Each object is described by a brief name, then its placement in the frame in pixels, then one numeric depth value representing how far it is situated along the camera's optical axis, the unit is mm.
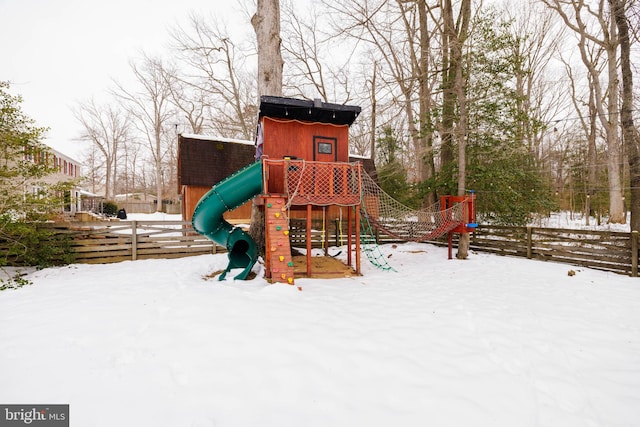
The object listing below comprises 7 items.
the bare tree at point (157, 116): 26909
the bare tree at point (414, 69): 10289
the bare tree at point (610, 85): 12625
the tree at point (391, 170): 14026
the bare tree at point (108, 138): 34312
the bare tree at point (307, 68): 19198
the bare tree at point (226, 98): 20109
